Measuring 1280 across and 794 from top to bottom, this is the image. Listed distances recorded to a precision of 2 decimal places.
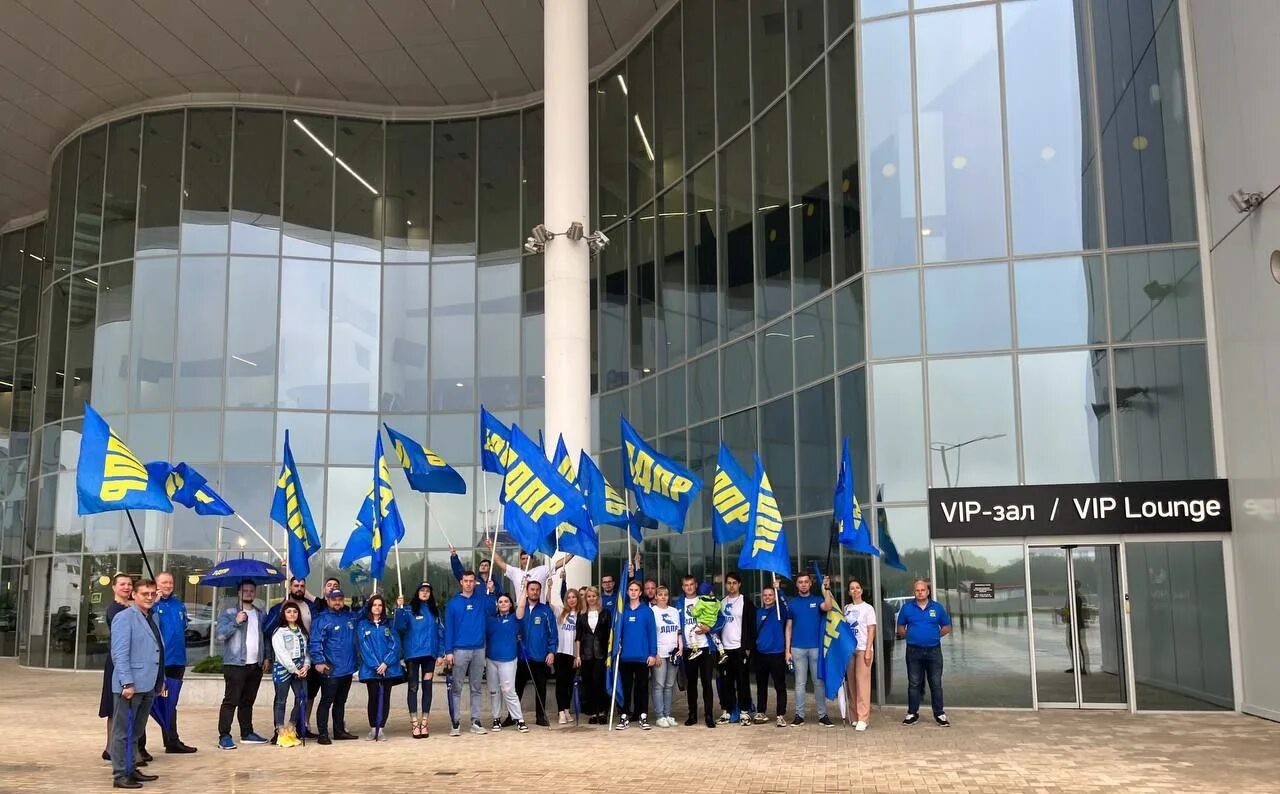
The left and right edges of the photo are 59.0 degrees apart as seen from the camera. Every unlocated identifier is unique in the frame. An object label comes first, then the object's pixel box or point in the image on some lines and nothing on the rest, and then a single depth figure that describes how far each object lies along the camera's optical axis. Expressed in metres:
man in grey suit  9.75
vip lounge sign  14.24
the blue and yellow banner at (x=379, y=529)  13.59
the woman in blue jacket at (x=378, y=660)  12.41
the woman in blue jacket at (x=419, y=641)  12.81
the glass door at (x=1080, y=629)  14.34
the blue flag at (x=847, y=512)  13.38
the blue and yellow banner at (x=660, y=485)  13.74
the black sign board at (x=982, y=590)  14.59
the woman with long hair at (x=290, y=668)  12.09
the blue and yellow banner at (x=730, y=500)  13.83
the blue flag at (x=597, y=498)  14.19
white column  18.08
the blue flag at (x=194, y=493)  14.21
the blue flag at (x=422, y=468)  15.10
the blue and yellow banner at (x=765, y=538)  12.80
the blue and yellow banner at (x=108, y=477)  11.29
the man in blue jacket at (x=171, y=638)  11.76
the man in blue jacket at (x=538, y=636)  13.43
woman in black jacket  13.67
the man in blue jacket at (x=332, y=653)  12.23
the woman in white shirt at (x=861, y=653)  12.94
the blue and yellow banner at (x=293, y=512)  13.71
